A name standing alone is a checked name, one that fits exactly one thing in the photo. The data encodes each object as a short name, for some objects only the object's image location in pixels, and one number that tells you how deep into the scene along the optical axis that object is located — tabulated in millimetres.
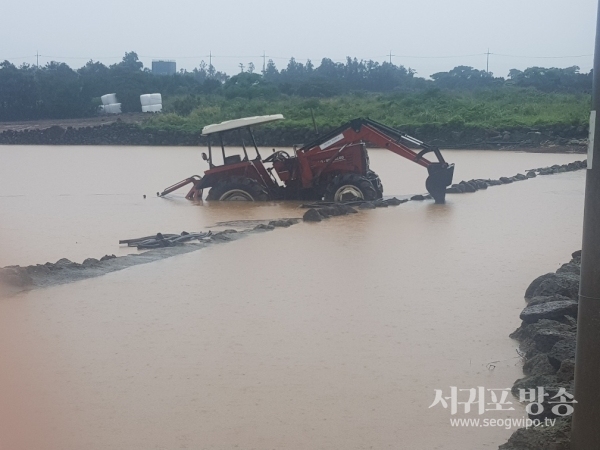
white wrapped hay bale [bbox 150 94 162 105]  62719
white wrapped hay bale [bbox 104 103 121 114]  63375
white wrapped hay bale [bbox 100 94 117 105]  64156
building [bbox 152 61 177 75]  104000
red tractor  18172
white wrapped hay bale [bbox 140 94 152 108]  62719
